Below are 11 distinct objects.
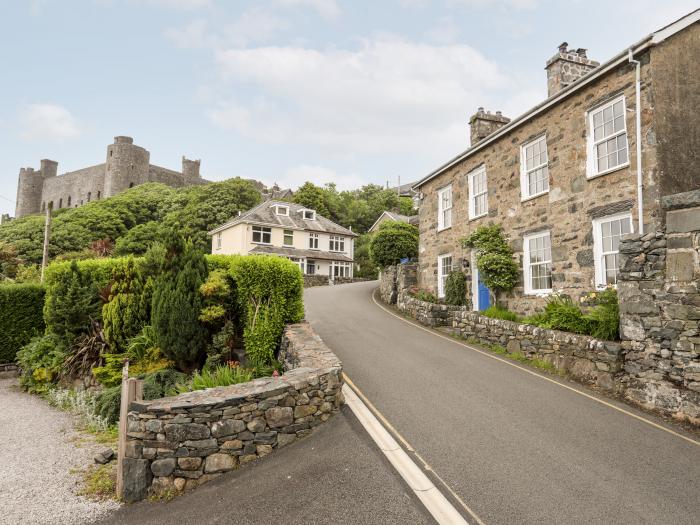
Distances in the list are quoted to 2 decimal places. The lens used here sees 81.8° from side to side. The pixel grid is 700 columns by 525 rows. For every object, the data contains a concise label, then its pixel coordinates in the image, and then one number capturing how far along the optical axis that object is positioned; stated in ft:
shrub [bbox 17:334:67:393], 36.81
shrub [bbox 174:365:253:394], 23.17
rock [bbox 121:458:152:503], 16.85
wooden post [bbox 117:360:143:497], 17.13
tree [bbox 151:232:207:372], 29.94
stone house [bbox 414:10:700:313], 31.40
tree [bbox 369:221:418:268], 78.33
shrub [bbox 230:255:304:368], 30.81
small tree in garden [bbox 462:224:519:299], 45.34
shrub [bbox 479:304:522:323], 39.91
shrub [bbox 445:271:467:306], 53.11
